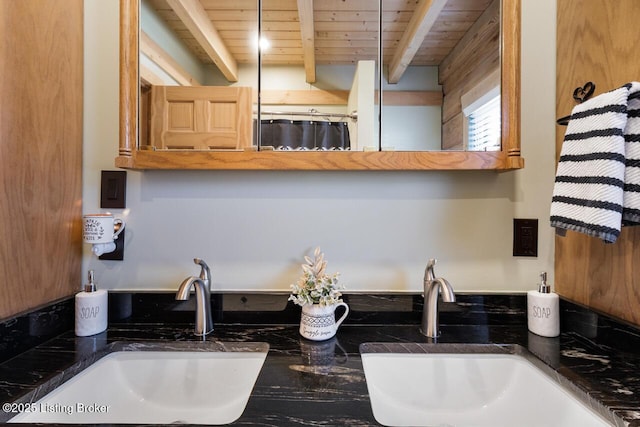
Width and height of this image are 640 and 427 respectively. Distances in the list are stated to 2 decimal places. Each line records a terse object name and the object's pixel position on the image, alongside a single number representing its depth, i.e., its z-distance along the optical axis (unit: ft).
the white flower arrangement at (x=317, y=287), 2.95
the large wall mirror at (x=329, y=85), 3.19
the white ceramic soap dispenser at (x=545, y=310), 3.08
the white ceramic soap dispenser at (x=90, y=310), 3.06
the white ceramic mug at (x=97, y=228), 3.12
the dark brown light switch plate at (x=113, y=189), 3.45
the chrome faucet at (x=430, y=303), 3.06
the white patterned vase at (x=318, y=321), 2.98
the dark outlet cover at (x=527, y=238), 3.44
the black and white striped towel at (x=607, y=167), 2.30
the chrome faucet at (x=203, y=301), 3.11
